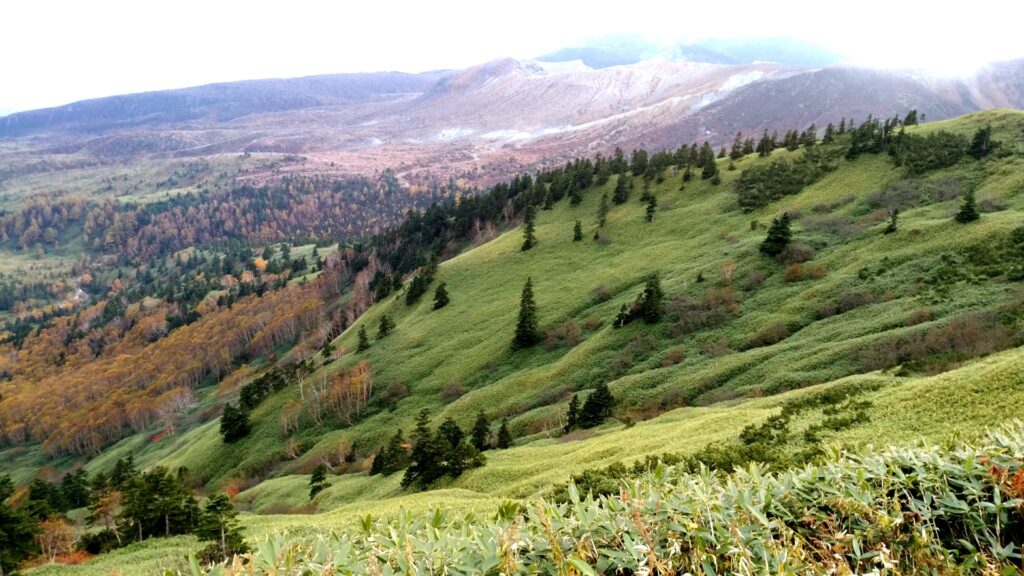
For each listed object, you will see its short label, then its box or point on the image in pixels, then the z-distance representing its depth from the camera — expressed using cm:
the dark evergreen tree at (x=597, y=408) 4872
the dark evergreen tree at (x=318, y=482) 5369
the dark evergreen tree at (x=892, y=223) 6449
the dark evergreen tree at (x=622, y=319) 6862
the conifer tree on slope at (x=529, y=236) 11148
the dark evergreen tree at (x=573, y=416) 4966
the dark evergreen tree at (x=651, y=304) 6675
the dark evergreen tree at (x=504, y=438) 4912
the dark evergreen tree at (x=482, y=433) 5179
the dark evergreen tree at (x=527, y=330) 7794
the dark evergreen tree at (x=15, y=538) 3397
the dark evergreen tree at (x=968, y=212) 5809
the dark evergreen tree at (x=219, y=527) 2992
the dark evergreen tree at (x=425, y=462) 4109
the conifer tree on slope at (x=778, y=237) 6981
